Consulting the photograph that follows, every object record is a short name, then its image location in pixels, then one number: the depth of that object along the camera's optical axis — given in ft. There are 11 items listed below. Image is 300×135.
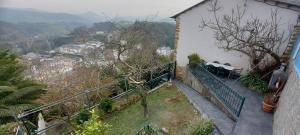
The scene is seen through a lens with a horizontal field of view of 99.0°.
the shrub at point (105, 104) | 18.74
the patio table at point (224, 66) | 23.29
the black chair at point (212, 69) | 24.70
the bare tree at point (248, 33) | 20.77
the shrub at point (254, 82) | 19.92
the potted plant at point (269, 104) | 15.96
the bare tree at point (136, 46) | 26.93
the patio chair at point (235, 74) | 24.14
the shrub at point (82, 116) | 16.67
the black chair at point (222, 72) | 23.88
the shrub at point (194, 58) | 25.37
